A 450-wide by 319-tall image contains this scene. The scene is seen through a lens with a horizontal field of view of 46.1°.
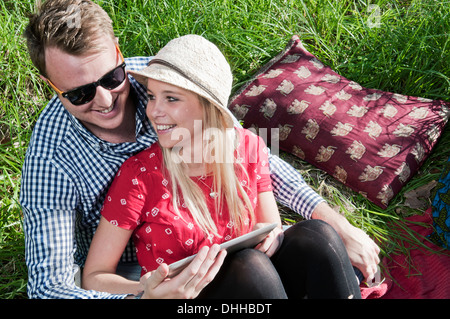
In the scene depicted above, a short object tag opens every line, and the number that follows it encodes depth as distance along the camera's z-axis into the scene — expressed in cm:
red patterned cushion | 336
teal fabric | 296
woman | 232
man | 234
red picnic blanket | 295
